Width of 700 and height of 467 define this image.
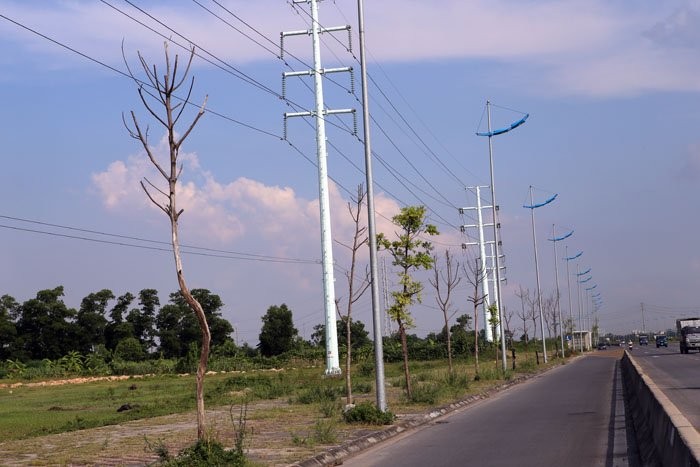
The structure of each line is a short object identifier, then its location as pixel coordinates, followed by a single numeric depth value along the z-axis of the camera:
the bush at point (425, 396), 27.80
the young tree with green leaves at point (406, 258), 28.44
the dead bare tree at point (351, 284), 24.83
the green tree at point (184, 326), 90.69
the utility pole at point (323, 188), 40.31
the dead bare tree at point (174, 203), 12.53
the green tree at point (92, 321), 87.25
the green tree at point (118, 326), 90.38
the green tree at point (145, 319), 91.94
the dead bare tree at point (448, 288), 38.75
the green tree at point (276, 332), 91.19
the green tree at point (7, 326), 82.81
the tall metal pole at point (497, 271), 47.70
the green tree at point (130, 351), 82.00
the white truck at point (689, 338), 75.19
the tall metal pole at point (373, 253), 21.67
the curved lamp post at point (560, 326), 90.81
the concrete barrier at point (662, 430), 9.71
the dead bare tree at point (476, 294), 42.78
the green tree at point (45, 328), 85.44
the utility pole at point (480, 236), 88.62
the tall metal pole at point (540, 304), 72.00
